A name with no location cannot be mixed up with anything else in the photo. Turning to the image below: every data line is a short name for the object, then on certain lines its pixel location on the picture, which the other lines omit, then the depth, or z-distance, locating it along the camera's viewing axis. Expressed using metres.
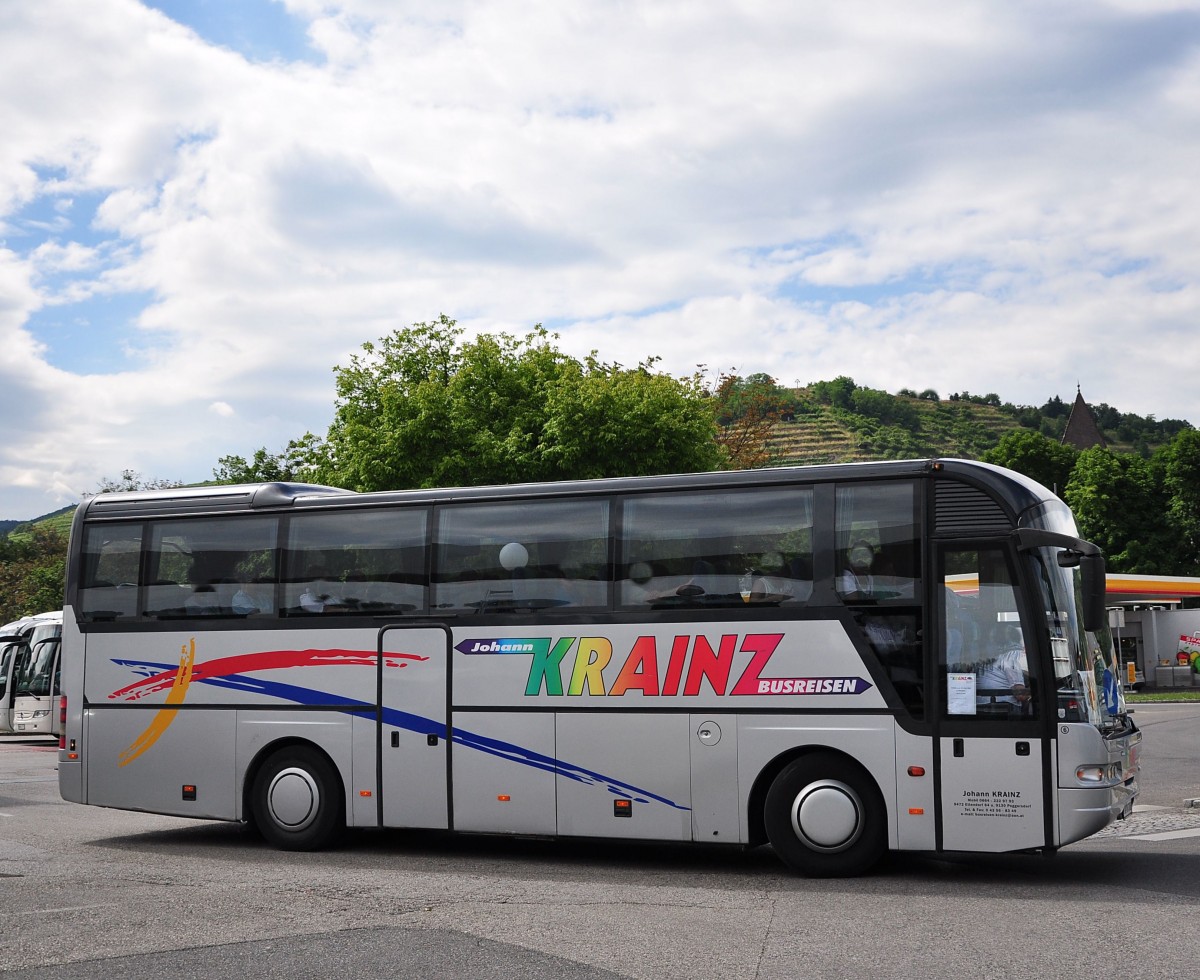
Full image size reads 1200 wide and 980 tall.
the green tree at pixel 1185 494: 63.78
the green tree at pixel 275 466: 47.23
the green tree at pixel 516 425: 36.75
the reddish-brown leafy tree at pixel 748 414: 50.81
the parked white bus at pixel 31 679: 31.67
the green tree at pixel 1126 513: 65.19
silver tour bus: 10.20
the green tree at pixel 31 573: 77.06
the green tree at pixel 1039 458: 78.62
